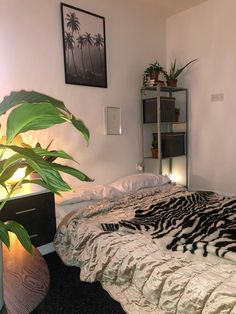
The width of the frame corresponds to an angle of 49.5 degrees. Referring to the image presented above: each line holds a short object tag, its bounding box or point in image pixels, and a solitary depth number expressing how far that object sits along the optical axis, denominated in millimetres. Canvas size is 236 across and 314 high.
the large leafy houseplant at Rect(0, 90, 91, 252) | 554
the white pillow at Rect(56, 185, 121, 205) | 2146
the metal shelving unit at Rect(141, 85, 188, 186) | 3029
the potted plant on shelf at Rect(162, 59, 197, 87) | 3037
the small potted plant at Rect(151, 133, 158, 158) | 3074
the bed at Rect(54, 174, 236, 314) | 1110
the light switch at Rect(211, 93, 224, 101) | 2910
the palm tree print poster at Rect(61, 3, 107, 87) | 2441
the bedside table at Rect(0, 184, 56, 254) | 1755
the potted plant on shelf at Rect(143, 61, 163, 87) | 2930
